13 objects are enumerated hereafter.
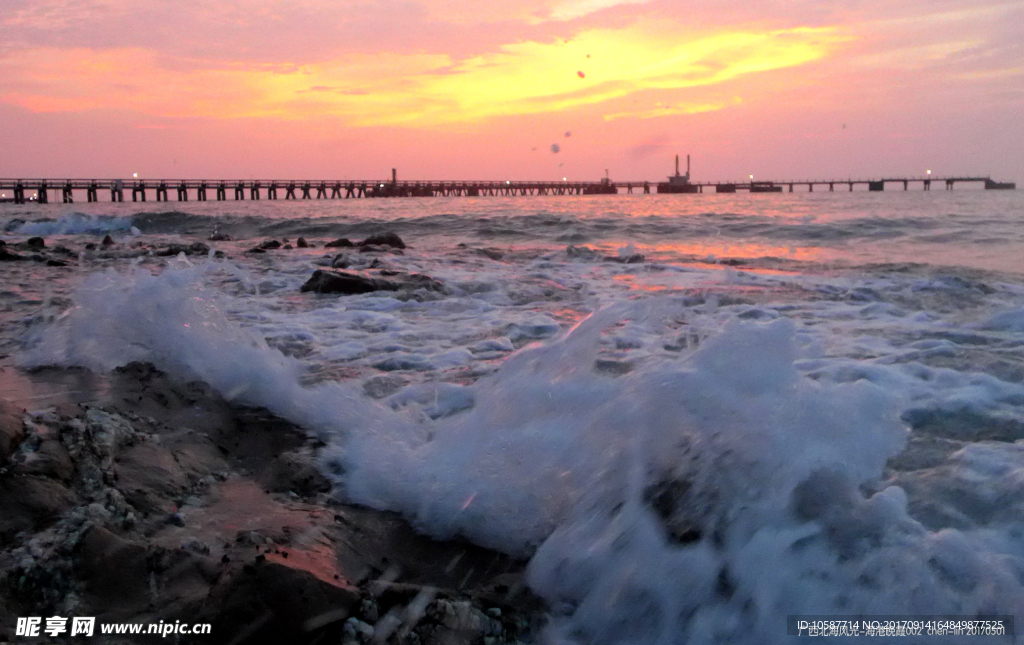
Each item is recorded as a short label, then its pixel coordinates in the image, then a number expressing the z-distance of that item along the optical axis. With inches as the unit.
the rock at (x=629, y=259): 450.3
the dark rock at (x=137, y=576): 68.6
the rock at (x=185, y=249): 483.2
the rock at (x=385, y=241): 579.4
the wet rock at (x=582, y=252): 481.1
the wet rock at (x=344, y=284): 289.0
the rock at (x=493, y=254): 495.2
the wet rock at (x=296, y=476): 101.3
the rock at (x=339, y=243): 593.4
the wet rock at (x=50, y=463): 84.5
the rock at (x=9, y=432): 84.9
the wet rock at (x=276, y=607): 63.9
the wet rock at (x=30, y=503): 75.7
